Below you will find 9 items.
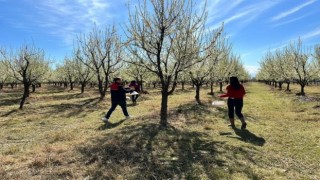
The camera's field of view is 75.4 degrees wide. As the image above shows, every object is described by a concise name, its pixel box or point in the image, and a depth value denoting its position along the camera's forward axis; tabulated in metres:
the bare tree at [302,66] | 23.33
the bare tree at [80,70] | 30.03
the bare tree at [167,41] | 7.38
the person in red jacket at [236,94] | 7.54
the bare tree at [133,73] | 27.76
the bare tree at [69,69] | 33.26
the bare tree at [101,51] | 19.31
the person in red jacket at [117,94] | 9.17
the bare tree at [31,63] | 14.69
